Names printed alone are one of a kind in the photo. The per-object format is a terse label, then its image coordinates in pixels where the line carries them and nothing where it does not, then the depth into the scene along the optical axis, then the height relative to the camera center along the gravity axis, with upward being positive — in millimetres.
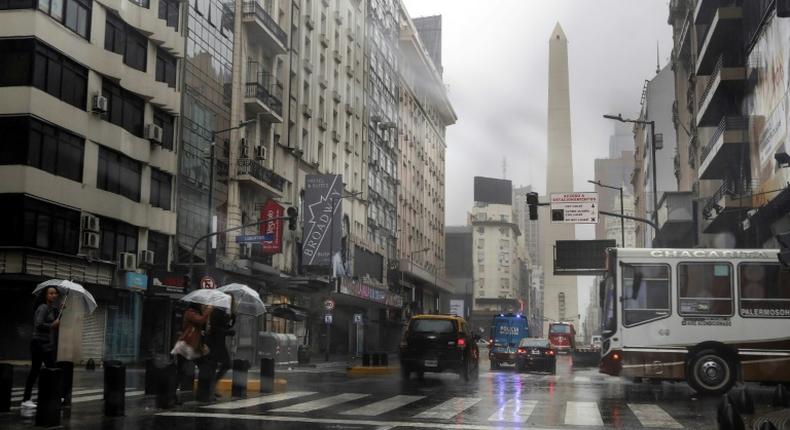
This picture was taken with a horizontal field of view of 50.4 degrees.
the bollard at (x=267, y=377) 16188 -1186
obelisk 113625 +23634
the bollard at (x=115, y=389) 11609 -1057
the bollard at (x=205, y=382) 14000 -1125
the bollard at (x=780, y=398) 15062 -1343
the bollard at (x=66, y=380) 12148 -985
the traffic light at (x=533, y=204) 31891 +4382
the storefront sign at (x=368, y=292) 54128 +1748
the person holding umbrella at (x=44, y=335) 12047 -330
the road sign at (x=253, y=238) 35344 +3260
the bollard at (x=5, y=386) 11859 -1045
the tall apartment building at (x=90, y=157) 26891 +5566
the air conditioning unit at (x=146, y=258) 32969 +2172
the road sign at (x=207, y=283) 29203 +1089
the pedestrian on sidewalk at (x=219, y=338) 14664 -409
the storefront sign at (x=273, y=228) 40750 +4320
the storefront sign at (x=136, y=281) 31938 +1251
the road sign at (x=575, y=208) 34688 +4644
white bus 17500 +112
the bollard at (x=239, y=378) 14977 -1119
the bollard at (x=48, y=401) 10312 -1097
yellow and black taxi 23906 -808
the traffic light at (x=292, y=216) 34291 +4041
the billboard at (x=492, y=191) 136875 +20875
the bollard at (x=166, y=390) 12672 -1144
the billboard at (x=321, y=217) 47625 +5706
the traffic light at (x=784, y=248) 10680 +962
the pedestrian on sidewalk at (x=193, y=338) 14430 -408
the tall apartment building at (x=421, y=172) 79250 +15103
